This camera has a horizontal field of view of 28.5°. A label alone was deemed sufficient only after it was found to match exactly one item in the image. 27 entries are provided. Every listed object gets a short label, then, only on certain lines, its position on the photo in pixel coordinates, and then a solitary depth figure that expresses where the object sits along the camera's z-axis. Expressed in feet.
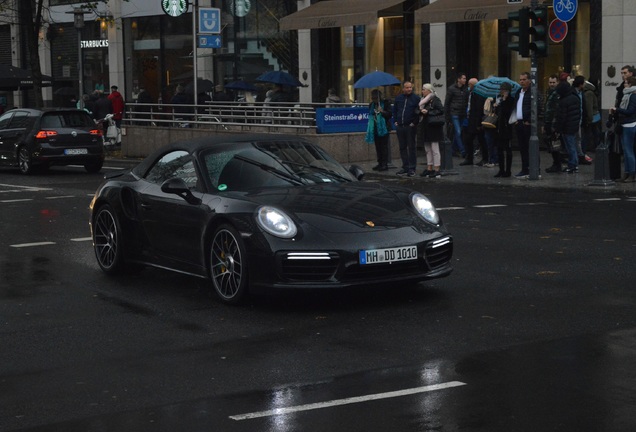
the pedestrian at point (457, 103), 89.30
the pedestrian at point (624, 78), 70.11
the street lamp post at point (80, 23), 122.93
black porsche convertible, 31.19
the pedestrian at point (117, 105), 121.80
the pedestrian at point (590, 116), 82.07
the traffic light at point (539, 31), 72.54
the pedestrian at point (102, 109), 119.44
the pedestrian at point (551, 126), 75.61
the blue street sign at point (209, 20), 104.06
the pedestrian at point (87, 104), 120.47
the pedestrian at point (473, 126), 82.23
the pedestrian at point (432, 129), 76.07
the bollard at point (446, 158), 78.06
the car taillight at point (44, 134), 87.86
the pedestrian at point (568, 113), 73.77
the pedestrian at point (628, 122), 68.18
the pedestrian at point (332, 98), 108.68
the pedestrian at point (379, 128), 82.53
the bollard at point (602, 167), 67.56
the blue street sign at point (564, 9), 75.82
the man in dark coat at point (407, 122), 78.12
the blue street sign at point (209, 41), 102.01
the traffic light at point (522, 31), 72.74
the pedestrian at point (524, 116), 74.28
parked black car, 87.86
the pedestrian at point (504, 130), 73.77
